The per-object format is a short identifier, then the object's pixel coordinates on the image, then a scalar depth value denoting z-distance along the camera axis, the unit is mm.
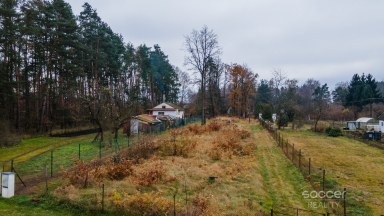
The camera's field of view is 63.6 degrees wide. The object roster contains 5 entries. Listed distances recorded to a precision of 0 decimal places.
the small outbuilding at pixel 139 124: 38991
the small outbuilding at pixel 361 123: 52744
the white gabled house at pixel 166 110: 59562
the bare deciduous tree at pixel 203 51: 47281
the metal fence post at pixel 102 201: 12447
